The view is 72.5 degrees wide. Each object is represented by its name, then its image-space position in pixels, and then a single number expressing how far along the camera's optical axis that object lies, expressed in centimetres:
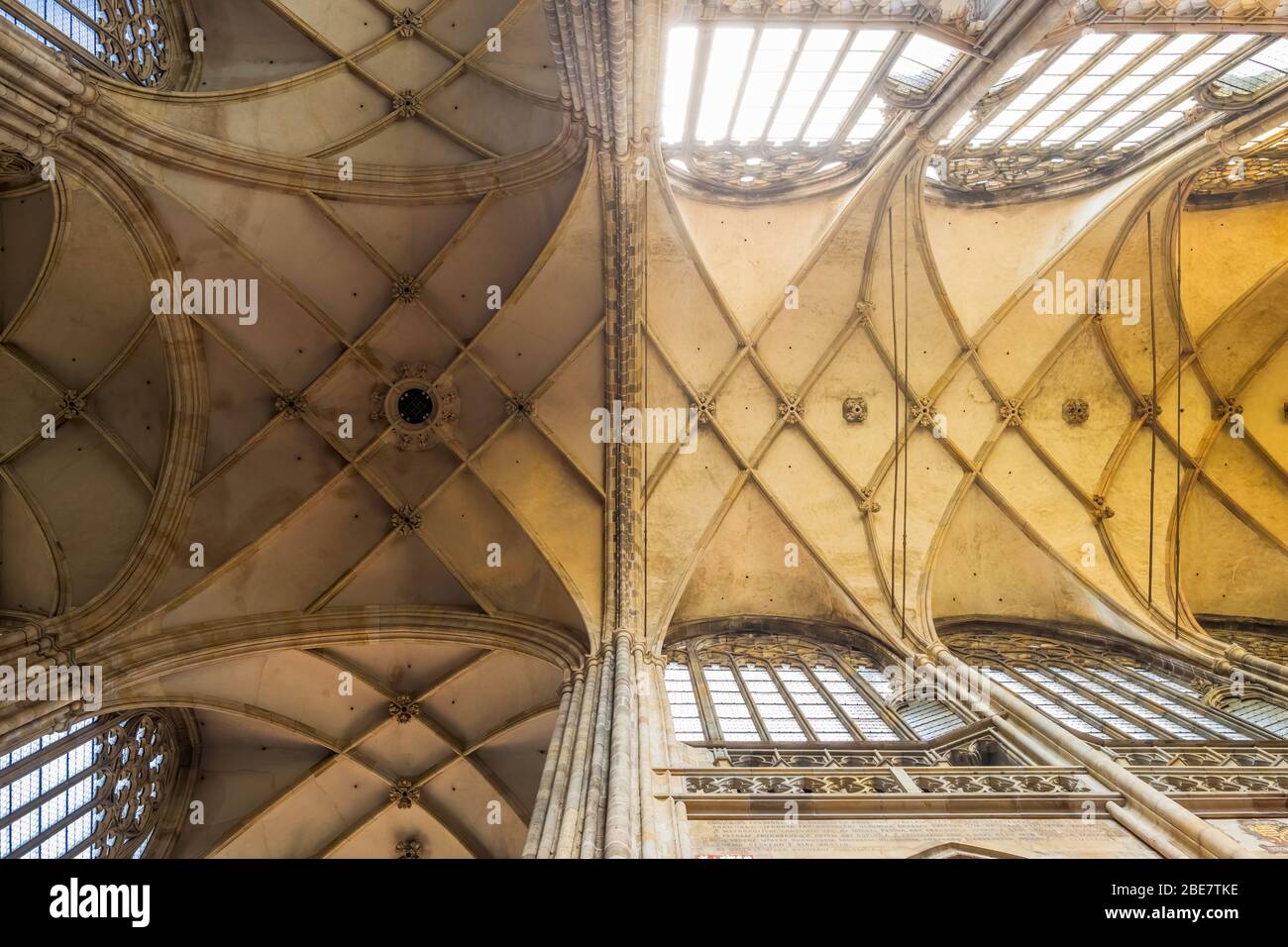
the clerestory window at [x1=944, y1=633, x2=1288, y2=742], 1066
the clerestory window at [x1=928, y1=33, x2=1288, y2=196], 1117
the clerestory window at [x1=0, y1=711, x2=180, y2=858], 1091
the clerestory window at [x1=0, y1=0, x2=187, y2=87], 1095
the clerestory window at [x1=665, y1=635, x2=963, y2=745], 1066
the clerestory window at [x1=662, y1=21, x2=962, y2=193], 1205
